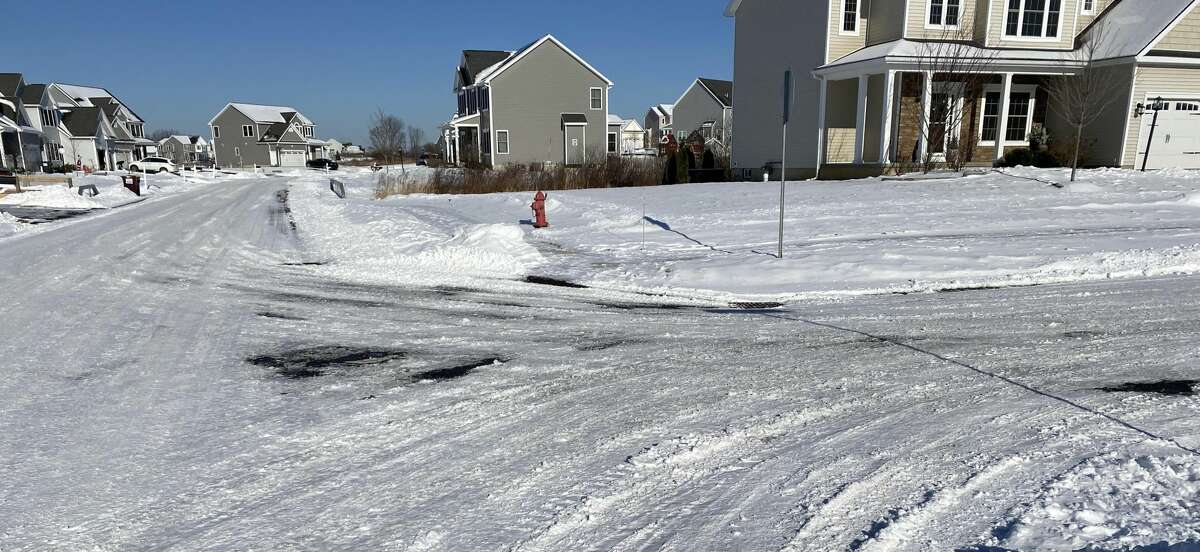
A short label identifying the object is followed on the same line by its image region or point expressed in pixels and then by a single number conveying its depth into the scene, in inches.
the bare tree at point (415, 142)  2842.0
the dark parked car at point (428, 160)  2129.7
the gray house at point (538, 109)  1775.3
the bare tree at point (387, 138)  2561.5
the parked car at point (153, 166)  2244.1
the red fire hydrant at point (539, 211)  580.1
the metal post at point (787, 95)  352.3
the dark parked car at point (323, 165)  2603.3
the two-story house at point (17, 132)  1853.0
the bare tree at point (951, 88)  850.8
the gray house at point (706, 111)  2384.4
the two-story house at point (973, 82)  858.8
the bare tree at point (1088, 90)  850.8
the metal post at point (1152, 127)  833.5
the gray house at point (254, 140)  3198.8
